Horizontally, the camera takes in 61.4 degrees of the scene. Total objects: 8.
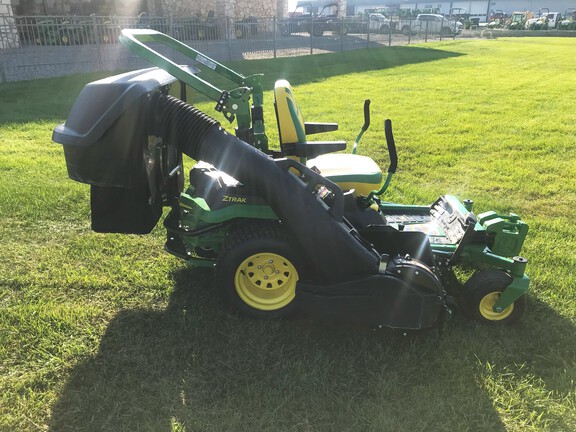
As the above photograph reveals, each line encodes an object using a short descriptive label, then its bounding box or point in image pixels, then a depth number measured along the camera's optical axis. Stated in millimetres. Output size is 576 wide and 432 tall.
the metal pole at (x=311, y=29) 18136
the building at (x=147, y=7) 22297
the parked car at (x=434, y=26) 27438
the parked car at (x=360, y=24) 21828
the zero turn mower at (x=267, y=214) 2355
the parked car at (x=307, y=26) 18594
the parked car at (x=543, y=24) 35125
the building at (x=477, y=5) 71250
